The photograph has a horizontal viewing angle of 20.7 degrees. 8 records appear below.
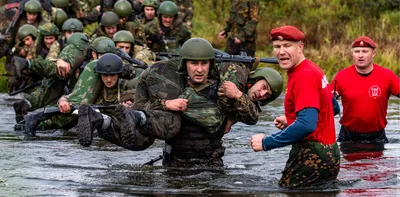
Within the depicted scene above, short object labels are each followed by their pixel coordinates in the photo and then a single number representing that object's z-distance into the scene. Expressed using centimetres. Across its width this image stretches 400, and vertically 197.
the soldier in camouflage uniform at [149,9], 2183
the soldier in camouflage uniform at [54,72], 1670
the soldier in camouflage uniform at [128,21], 2077
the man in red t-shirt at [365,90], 1338
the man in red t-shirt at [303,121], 904
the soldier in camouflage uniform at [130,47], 1681
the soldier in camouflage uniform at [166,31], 2109
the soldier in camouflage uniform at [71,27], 1964
